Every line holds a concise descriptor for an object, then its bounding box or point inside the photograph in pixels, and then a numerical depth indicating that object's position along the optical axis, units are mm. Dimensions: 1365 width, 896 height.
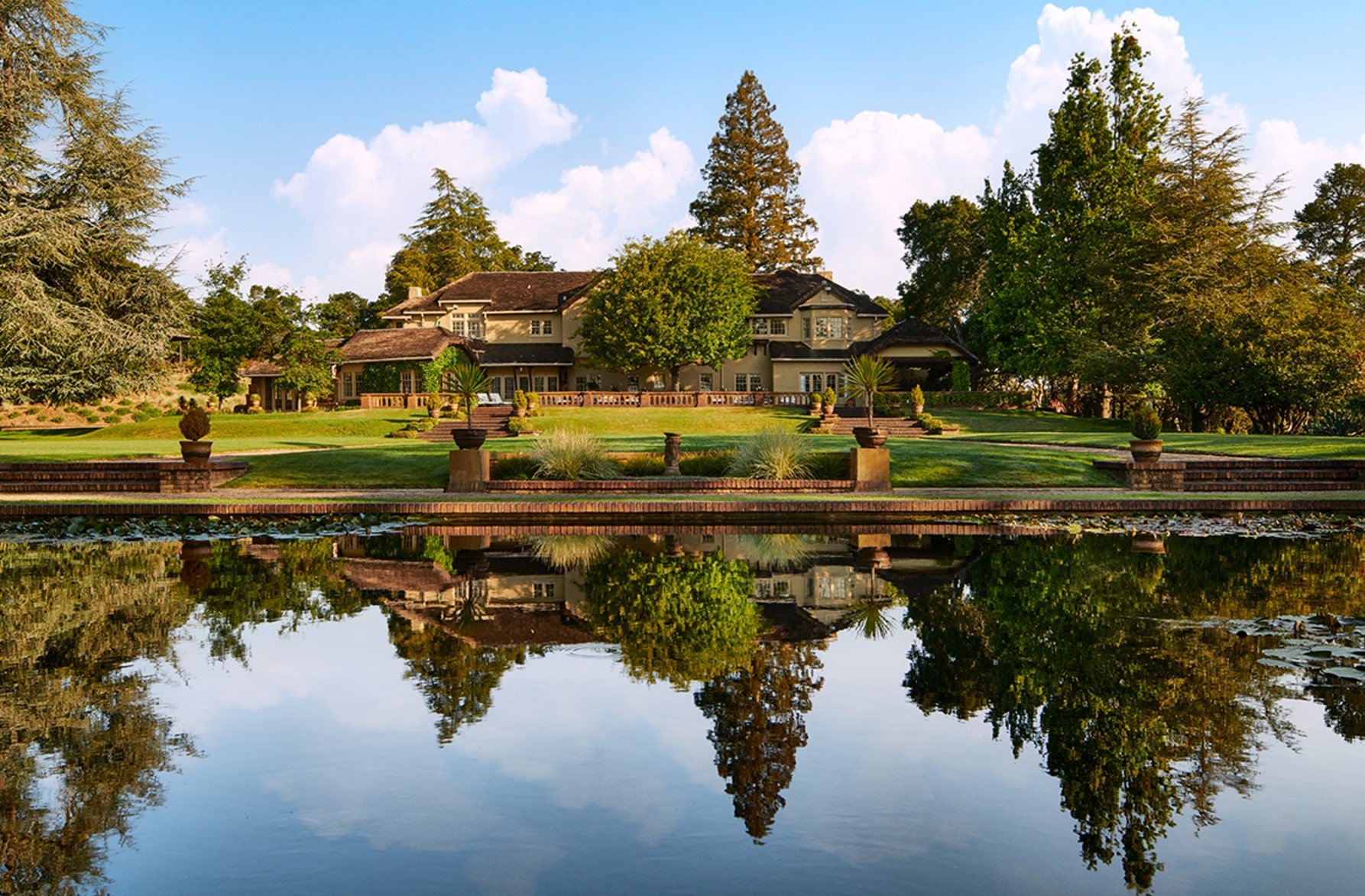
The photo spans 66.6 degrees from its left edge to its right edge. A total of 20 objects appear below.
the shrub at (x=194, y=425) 22281
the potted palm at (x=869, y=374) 30281
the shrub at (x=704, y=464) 22312
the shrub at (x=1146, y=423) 22656
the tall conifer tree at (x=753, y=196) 82438
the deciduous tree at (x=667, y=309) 56031
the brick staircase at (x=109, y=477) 22062
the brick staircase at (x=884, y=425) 42594
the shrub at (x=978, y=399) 54469
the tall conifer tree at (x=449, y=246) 82500
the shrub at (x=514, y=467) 22141
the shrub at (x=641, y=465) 22047
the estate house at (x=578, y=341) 60094
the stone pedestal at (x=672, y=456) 21836
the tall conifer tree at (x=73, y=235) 33406
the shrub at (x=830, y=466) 22011
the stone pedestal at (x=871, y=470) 21266
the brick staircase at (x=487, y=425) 41438
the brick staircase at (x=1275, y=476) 22469
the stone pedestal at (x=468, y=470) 21531
